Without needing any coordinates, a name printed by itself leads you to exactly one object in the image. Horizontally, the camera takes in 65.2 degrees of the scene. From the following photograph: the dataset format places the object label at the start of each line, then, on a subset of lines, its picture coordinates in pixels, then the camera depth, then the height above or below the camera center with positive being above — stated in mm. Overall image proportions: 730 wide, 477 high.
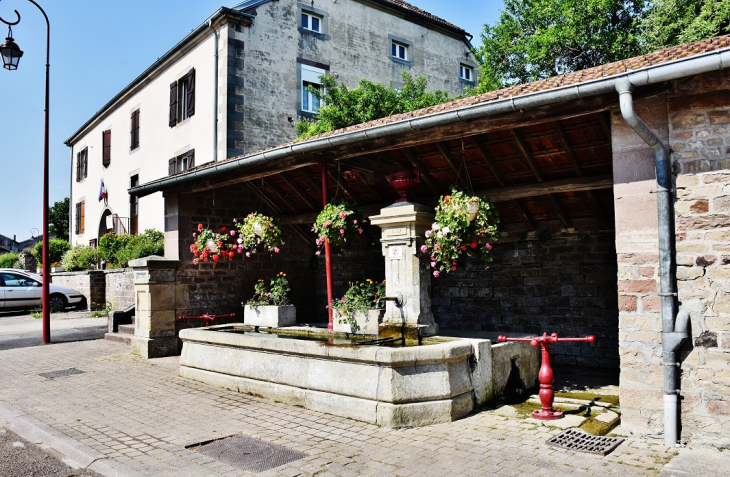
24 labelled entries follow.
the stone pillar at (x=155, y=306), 9031 -605
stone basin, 4988 -1046
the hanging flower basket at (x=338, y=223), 6969 +544
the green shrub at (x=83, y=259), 19031 +347
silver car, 16531 -698
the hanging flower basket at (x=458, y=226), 5809 +416
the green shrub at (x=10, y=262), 30589 +435
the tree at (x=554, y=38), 15695 +6524
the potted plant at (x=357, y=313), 7012 -567
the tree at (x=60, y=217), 34500 +3201
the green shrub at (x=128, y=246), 14742 +642
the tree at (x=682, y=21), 12273 +5592
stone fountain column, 6363 -49
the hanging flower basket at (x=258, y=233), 8297 +514
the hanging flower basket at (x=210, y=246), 9031 +361
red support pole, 7006 +789
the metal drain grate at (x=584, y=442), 4195 -1359
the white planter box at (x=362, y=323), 6977 -706
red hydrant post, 5078 -1096
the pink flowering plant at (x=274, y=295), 8695 -416
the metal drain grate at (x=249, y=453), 4129 -1421
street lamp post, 10906 +2309
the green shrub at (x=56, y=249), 22630 +834
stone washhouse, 4324 +541
